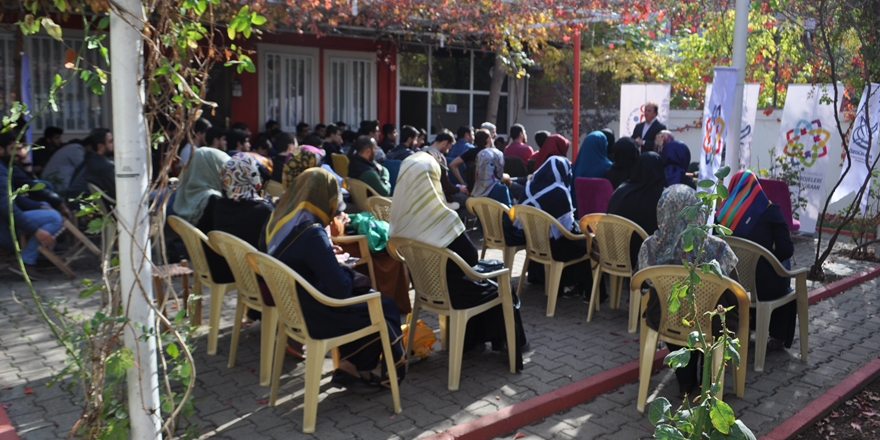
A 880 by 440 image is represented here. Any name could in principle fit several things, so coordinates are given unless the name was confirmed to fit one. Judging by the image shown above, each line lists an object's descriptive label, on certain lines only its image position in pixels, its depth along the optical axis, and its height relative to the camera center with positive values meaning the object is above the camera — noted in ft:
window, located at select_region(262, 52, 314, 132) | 43.04 +2.28
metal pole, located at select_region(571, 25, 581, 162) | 33.30 +1.85
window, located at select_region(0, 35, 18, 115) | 33.99 +2.14
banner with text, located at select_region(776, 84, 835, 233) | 29.99 -0.02
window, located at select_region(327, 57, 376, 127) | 45.88 +2.43
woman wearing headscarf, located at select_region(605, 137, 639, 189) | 22.22 -0.85
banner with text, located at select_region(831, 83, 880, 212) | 26.09 -0.20
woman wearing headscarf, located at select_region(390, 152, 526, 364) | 14.75 -1.97
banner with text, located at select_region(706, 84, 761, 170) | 31.04 +0.66
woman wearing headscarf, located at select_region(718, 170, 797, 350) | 17.08 -2.18
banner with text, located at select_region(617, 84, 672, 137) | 35.40 +1.61
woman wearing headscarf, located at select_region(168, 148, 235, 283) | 21.22 -1.90
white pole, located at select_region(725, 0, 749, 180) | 22.16 +1.94
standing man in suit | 33.60 +0.26
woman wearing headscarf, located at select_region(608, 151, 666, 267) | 18.88 -1.62
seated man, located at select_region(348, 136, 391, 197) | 26.23 -1.38
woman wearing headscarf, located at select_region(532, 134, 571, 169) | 24.84 -0.48
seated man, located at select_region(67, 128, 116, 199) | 24.14 -1.50
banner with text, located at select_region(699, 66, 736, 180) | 21.17 +0.52
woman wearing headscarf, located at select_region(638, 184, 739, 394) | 13.80 -2.25
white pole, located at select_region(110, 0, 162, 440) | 8.05 -0.94
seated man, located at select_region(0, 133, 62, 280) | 21.81 -3.00
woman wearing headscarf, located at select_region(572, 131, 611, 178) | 24.30 -0.77
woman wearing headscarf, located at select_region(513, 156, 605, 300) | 20.72 -1.94
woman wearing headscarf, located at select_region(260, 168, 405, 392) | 12.89 -2.53
